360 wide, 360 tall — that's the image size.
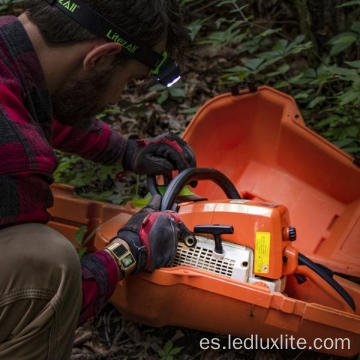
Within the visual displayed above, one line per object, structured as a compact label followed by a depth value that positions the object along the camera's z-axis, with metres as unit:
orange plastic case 1.59
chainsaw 1.69
